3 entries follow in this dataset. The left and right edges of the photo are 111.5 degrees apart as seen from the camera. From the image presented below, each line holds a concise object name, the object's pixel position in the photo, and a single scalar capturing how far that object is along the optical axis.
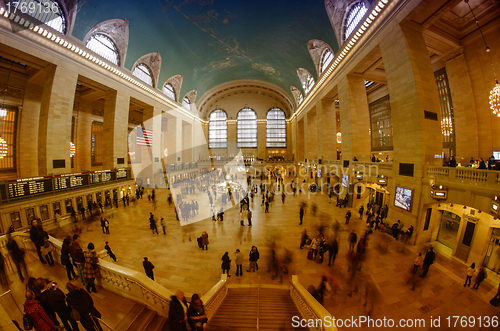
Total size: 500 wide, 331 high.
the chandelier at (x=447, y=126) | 11.34
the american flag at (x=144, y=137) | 20.86
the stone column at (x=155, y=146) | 18.69
